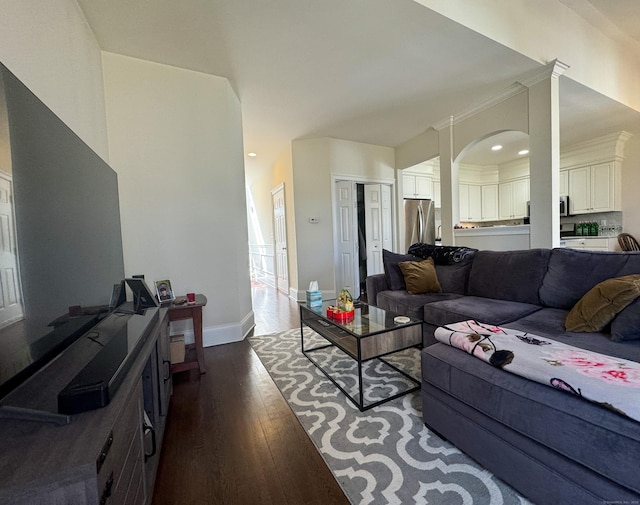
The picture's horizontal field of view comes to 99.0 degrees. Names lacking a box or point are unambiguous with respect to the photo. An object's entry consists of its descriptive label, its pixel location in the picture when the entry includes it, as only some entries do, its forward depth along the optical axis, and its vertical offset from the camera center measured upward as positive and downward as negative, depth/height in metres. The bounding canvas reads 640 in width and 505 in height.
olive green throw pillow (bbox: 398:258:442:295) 2.69 -0.45
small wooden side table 2.13 -0.62
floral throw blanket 0.87 -0.53
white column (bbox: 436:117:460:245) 3.91 +0.66
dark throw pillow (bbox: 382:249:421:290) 2.91 -0.37
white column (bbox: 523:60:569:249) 2.81 +0.79
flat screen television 0.77 +0.04
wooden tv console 0.54 -0.44
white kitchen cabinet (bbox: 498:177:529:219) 5.73 +0.68
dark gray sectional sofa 0.84 -0.64
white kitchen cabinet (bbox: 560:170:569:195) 4.94 +0.84
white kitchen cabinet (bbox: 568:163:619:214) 4.44 +0.64
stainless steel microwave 4.93 +0.42
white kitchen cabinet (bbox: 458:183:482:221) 6.07 +0.66
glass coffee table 1.69 -0.74
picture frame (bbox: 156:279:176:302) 2.24 -0.39
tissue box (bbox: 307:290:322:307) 2.32 -0.52
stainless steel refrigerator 5.10 +0.23
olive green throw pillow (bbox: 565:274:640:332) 1.44 -0.42
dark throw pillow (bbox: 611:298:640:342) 1.37 -0.50
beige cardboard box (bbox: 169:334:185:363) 2.14 -0.84
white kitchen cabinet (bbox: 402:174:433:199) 5.23 +0.92
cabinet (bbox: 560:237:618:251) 4.38 -0.27
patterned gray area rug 1.09 -1.04
